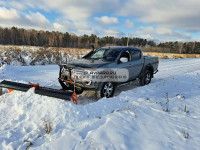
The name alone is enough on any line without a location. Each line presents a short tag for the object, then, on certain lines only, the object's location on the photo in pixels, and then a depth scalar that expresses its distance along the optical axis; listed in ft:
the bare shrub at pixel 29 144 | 9.11
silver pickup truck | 16.11
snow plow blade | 13.98
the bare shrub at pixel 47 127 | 10.82
